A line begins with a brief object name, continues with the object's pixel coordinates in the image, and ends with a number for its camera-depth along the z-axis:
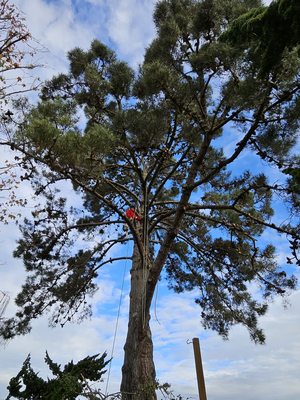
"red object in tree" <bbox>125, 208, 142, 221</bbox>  5.66
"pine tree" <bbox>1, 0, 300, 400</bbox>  4.31
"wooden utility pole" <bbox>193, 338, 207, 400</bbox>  3.85
